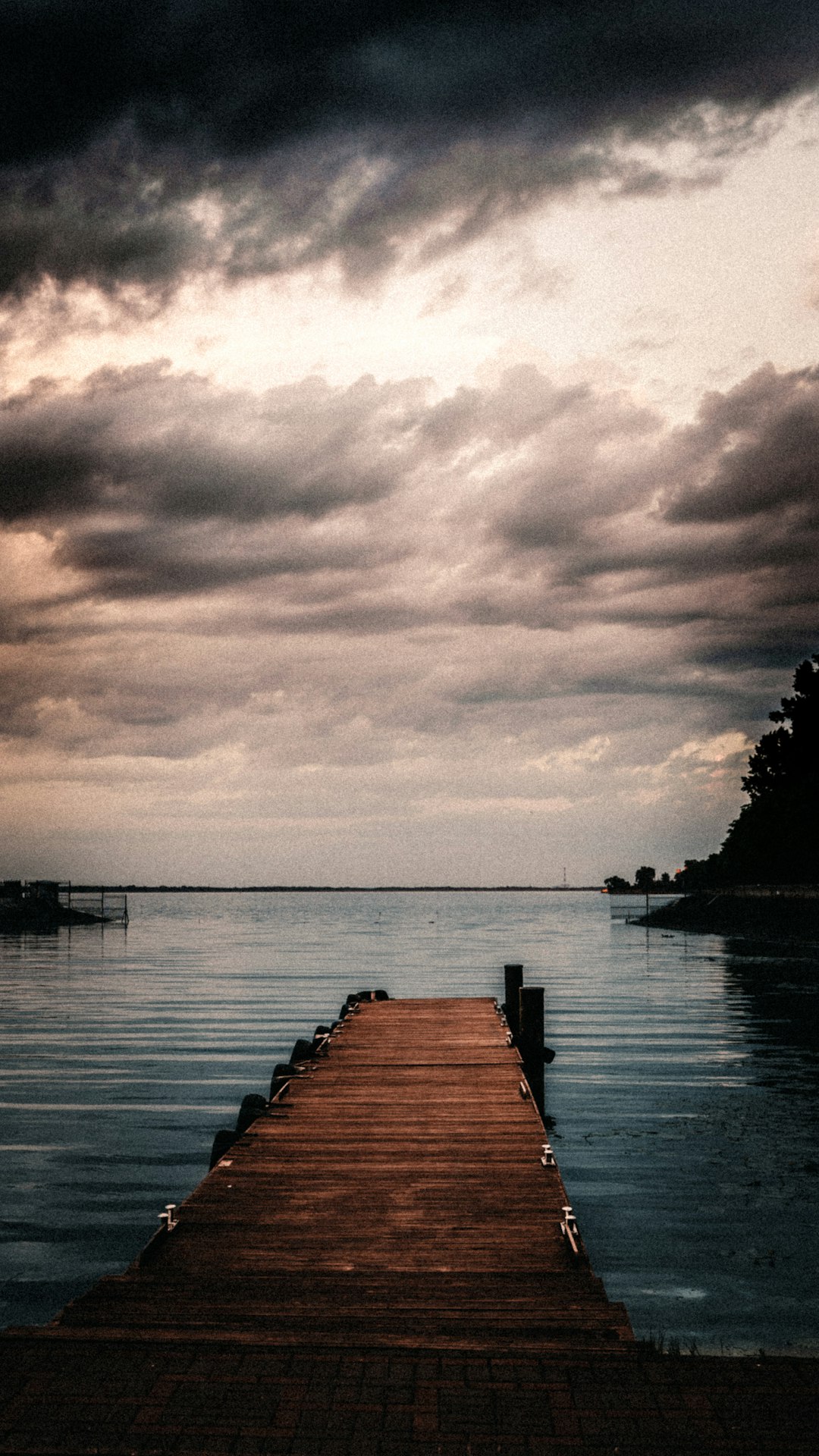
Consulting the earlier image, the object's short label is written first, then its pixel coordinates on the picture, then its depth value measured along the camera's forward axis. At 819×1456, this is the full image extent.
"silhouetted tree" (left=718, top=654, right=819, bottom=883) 94.94
